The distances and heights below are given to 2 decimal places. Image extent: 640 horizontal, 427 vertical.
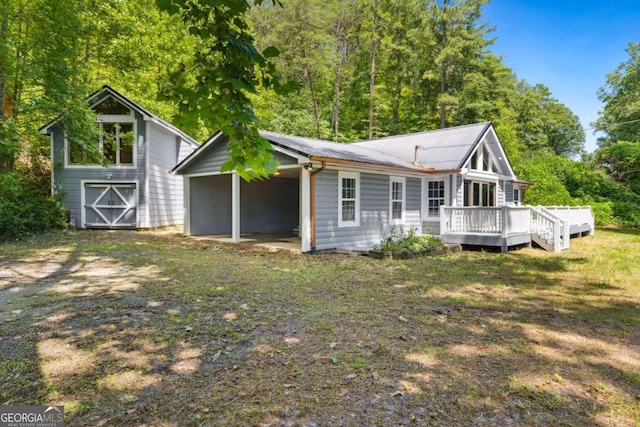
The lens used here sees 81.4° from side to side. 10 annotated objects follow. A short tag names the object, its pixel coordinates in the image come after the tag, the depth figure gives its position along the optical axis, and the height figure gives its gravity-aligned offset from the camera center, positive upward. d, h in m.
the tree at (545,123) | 36.03 +9.61
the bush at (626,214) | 19.72 -0.24
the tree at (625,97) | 28.12 +9.36
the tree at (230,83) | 2.42 +0.86
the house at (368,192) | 10.19 +0.64
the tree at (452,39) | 26.16 +12.16
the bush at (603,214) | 20.20 -0.25
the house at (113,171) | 14.76 +1.57
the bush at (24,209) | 10.62 +0.02
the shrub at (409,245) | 9.32 -0.93
